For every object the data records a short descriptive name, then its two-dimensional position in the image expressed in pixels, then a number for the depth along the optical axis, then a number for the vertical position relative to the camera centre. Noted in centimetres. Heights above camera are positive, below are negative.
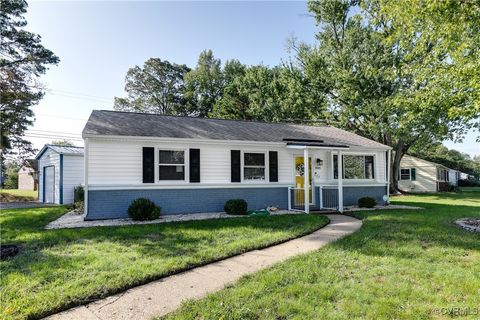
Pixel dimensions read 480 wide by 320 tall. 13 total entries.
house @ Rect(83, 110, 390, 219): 1075 +23
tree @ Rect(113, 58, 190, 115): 3981 +1029
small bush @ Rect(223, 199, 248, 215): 1159 -133
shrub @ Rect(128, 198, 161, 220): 1024 -127
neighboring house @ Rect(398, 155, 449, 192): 3039 -61
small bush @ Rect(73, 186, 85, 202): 1556 -110
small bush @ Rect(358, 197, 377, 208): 1380 -141
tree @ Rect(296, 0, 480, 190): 2200 +670
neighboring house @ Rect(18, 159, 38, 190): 2473 -74
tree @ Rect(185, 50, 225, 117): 3928 +1100
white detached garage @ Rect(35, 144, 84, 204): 1706 +6
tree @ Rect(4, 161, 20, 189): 3848 -83
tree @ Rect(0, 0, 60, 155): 2052 +757
